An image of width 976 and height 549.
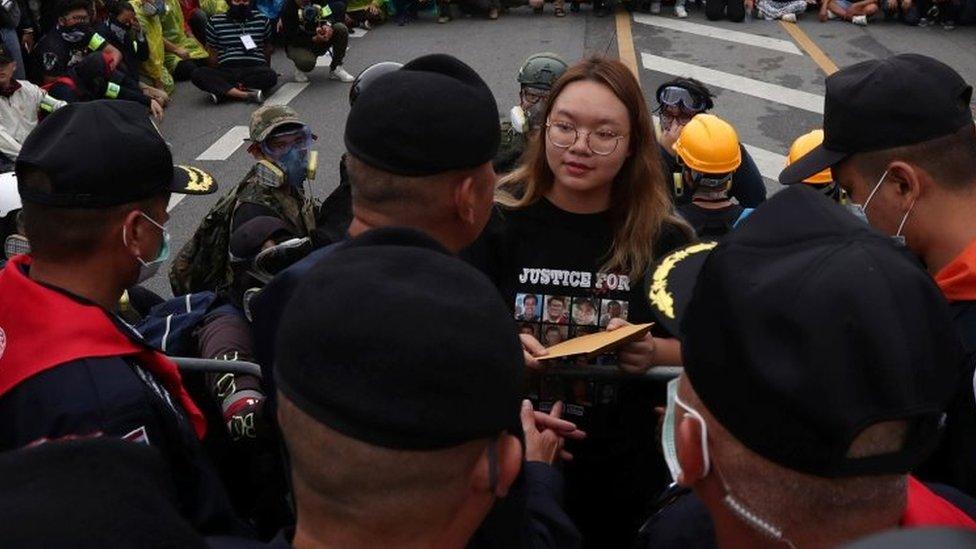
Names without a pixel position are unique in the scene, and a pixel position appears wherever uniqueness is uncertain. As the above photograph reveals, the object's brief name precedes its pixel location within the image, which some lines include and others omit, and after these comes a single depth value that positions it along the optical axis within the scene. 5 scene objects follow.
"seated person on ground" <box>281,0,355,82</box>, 11.43
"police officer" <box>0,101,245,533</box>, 2.03
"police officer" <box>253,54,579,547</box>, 2.19
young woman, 2.86
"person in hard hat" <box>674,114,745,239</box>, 4.43
